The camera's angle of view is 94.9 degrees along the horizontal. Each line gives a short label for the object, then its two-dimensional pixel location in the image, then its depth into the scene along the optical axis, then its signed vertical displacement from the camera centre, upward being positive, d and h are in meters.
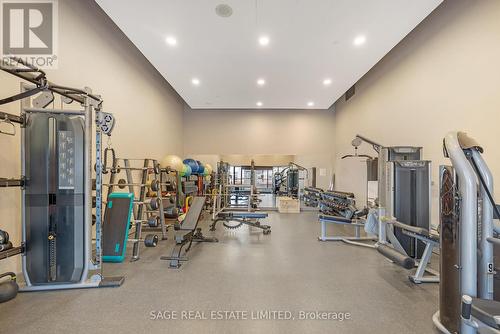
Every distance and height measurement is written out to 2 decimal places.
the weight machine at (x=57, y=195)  2.47 -0.30
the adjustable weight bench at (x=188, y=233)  3.19 -0.98
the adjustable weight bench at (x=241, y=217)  4.81 -1.05
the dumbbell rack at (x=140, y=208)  3.47 -0.75
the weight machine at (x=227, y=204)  4.86 -1.01
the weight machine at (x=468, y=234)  1.65 -0.49
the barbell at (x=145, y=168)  3.80 -0.02
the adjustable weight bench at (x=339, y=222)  4.45 -1.12
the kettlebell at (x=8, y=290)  2.07 -1.13
